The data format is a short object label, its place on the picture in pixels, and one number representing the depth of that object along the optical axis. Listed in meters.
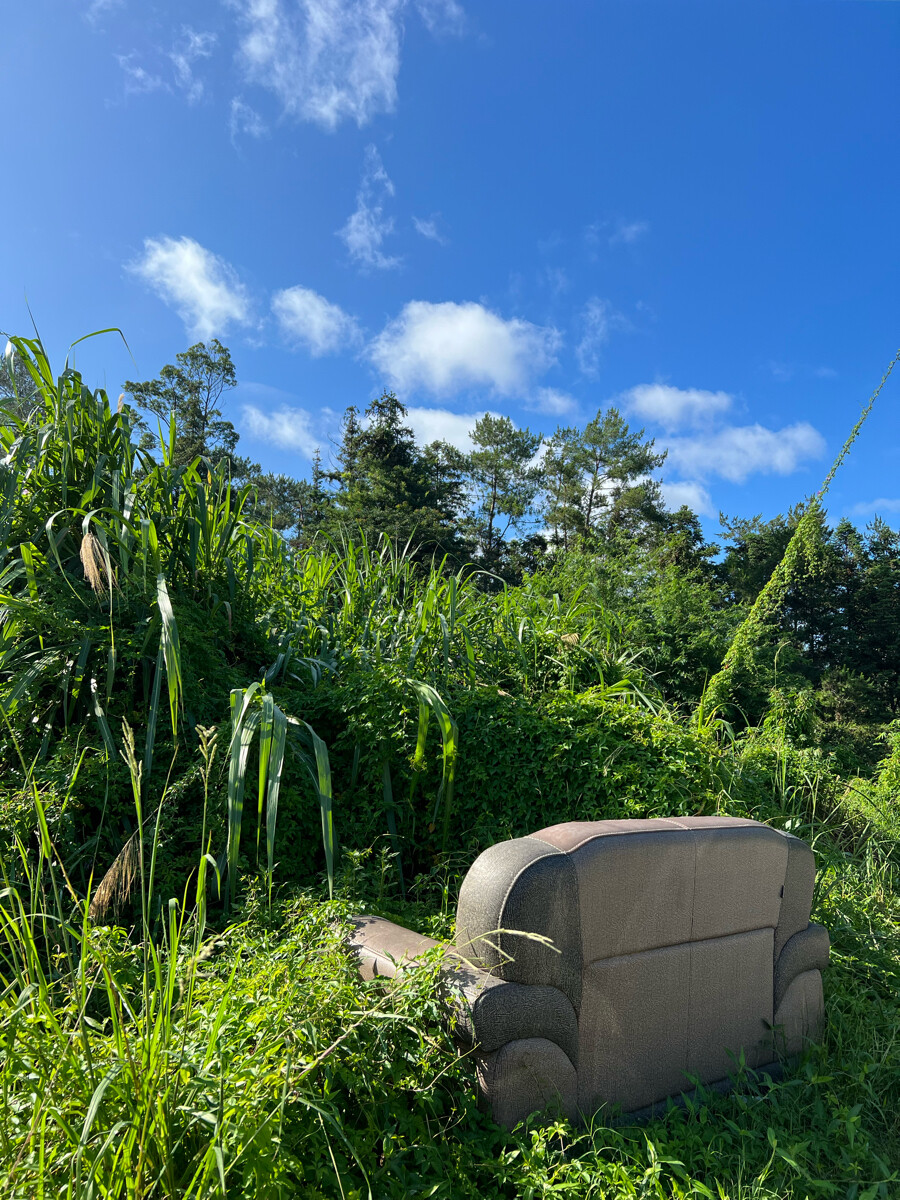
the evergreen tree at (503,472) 26.22
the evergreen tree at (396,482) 21.16
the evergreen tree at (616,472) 24.98
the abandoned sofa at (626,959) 1.67
